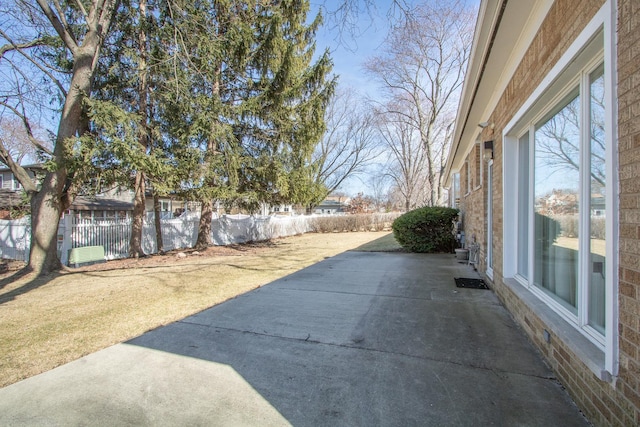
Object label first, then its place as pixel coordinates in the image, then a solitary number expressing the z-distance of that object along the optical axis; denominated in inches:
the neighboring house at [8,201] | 653.8
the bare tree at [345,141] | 1232.8
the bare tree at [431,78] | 710.5
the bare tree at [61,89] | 315.6
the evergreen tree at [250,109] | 403.2
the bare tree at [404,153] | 1284.4
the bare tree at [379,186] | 1516.2
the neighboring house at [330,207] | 2588.6
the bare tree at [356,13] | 146.3
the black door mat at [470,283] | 232.1
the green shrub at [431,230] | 448.1
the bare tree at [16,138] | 686.5
